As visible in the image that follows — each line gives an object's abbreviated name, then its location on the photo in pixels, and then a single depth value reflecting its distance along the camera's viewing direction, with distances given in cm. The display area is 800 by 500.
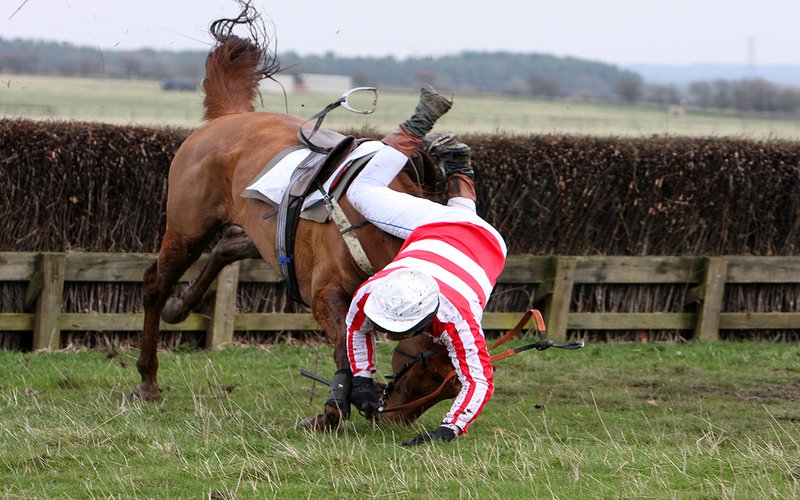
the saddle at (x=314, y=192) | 1270
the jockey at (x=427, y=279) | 1007
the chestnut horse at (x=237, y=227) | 1227
